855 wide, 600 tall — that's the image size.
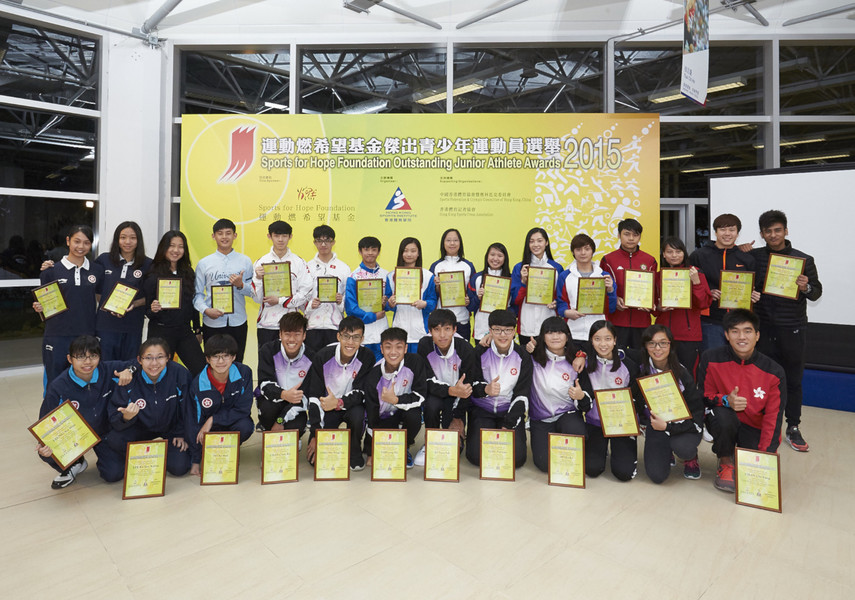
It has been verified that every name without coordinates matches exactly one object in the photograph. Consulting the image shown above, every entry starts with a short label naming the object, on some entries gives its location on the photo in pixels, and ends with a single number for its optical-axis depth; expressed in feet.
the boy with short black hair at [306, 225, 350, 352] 12.24
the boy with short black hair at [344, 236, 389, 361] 12.07
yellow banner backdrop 16.56
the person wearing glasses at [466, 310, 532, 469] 9.68
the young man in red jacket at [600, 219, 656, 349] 11.62
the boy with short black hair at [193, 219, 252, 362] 11.76
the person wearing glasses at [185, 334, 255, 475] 9.23
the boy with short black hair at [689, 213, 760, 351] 11.56
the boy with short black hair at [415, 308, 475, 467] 10.21
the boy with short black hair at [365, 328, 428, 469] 9.69
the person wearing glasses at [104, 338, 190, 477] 8.77
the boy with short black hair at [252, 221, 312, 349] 12.06
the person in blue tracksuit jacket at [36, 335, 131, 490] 8.46
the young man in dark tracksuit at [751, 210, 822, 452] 11.07
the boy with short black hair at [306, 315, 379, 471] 9.61
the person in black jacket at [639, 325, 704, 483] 9.03
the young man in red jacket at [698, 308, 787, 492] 8.79
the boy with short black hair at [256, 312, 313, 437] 9.98
